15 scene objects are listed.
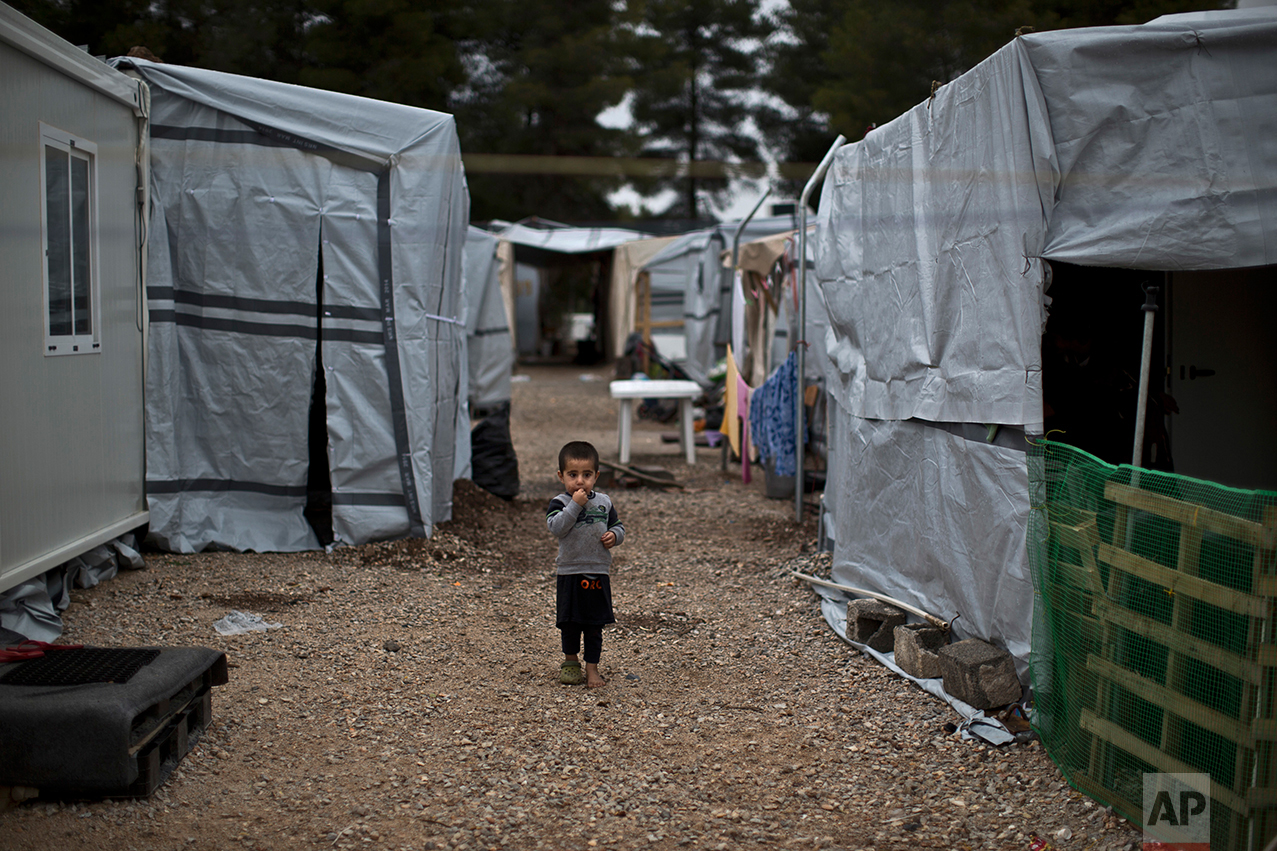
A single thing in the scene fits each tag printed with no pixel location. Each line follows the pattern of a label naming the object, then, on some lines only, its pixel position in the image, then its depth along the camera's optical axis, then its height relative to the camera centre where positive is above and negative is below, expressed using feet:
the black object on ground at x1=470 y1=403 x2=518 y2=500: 27.12 -3.54
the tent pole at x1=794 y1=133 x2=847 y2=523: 19.86 +0.81
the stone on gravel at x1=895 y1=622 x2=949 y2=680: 13.33 -4.14
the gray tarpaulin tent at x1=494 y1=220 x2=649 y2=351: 65.26 +6.13
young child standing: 13.10 -2.87
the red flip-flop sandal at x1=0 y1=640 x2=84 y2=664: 10.91 -3.63
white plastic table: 33.55 -2.07
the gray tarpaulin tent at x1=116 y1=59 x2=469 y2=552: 19.90 +0.32
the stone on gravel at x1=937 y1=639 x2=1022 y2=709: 11.85 -3.95
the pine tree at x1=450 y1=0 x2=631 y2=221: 43.78 +13.14
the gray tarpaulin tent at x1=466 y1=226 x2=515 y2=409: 42.34 -0.03
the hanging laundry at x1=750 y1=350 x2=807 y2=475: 25.40 -2.07
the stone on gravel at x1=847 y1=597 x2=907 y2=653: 14.74 -4.20
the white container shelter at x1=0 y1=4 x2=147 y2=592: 14.39 +0.28
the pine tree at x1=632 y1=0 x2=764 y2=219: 70.90 +18.93
